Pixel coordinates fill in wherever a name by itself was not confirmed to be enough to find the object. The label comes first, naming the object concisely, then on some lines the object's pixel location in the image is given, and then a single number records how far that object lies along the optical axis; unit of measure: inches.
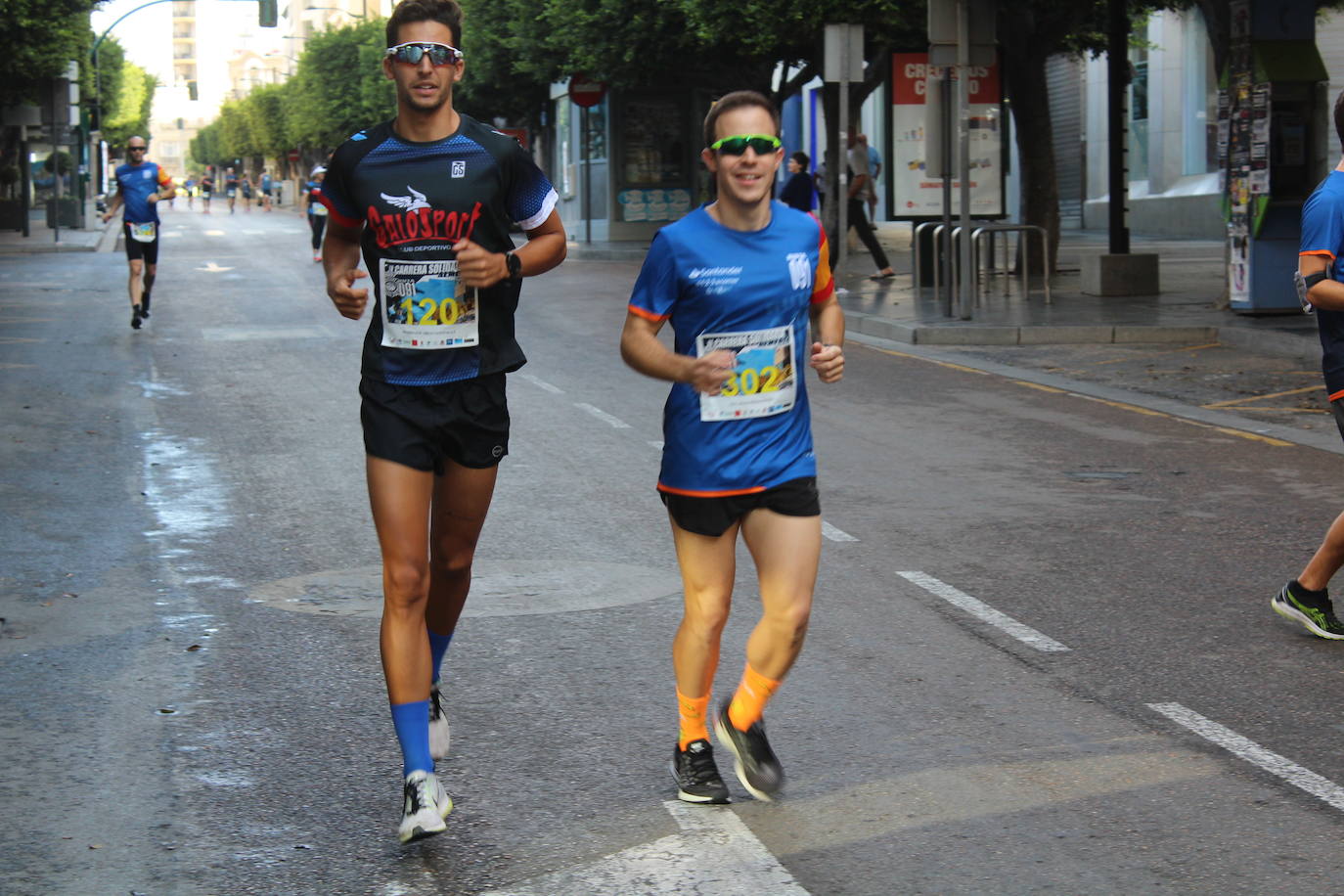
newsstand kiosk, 712.4
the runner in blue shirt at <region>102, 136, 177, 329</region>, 752.3
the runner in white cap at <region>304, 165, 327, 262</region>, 1328.7
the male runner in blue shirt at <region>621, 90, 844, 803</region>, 178.4
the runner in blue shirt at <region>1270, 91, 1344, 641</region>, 247.3
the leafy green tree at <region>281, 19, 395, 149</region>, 3184.1
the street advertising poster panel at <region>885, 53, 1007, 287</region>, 879.7
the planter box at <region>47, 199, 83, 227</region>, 1927.9
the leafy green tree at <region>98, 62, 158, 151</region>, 4126.5
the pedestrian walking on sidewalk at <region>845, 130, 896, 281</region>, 1007.6
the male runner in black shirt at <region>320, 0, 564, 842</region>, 178.5
